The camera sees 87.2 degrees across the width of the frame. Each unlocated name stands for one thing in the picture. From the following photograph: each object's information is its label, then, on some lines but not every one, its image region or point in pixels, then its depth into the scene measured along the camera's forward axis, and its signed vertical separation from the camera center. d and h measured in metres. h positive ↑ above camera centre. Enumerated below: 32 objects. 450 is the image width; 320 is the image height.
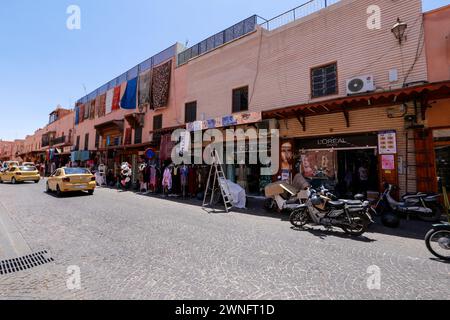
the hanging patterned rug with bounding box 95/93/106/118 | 28.02 +7.33
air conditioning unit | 9.37 +3.33
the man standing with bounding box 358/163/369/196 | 9.93 -0.43
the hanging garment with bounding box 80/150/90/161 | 28.81 +1.13
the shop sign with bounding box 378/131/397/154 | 8.84 +0.94
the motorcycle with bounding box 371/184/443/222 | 7.42 -1.26
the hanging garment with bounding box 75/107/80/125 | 34.16 +7.27
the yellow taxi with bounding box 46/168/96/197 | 12.50 -0.85
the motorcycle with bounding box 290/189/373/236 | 6.12 -1.32
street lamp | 8.77 +5.18
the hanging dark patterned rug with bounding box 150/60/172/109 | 19.34 +6.74
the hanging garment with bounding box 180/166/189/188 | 13.81 -0.55
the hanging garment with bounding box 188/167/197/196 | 13.98 -0.91
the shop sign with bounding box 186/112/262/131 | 11.34 +2.37
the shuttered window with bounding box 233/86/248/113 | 13.95 +4.02
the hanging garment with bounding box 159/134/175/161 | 16.57 +1.31
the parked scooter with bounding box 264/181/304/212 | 8.95 -1.14
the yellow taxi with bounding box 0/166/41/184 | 20.95 -0.87
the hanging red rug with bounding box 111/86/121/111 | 25.17 +7.17
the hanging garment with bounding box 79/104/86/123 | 32.97 +7.34
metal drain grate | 4.02 -1.76
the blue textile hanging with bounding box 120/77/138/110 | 22.70 +6.70
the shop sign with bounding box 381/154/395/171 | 8.86 +0.18
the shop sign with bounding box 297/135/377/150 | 9.62 +1.07
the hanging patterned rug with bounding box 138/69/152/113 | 21.12 +6.88
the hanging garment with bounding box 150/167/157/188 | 15.74 -0.74
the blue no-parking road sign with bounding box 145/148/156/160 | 16.59 +0.88
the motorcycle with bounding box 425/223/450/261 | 4.65 -1.46
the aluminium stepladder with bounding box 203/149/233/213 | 10.48 -1.24
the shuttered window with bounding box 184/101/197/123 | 16.88 +3.90
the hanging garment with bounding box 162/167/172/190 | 14.35 -0.82
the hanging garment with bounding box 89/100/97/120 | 30.16 +7.15
